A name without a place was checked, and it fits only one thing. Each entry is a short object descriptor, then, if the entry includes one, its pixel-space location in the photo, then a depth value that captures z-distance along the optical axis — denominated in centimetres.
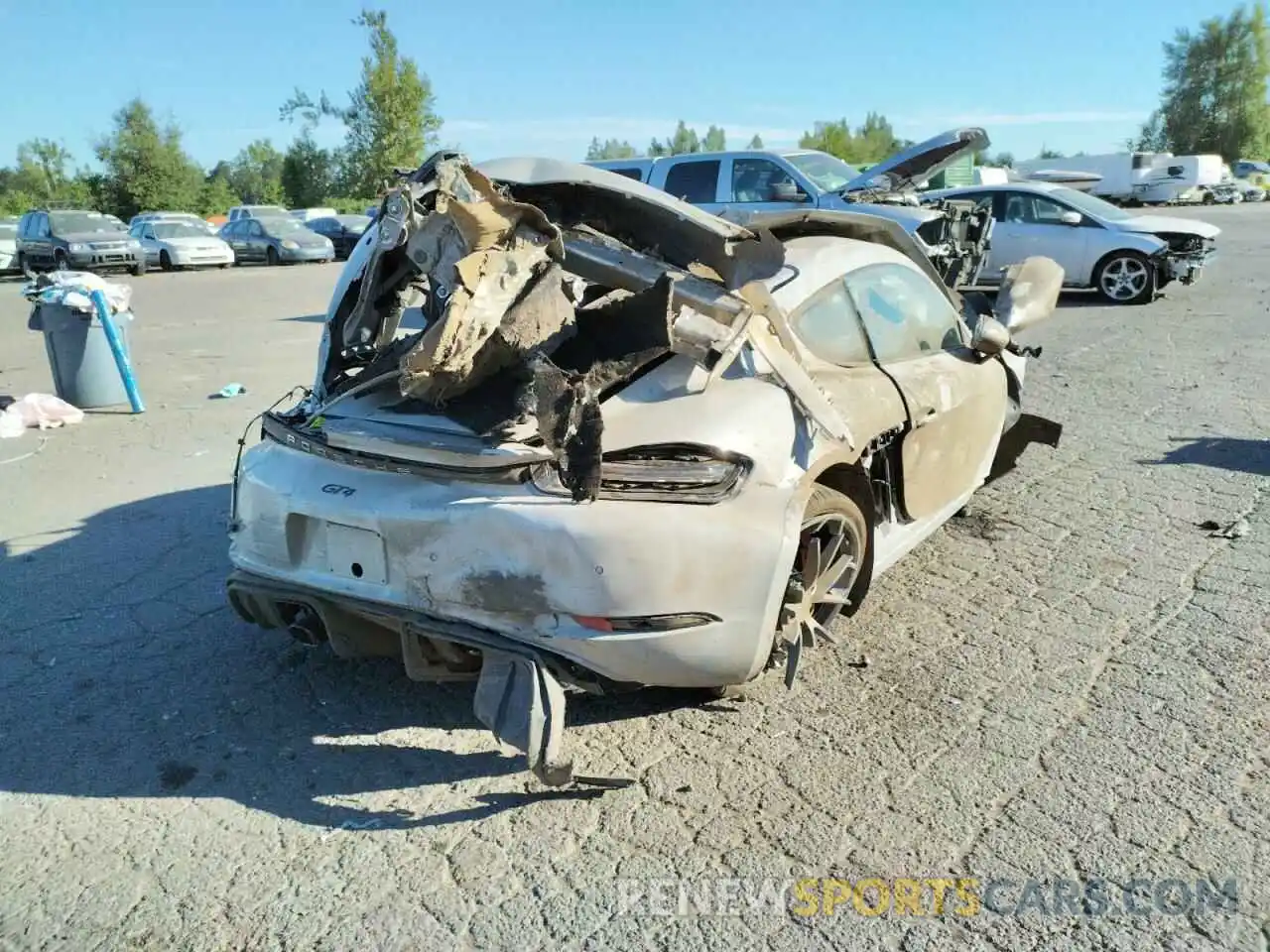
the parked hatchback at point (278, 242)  2750
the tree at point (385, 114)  4003
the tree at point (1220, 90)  7312
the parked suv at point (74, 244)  2423
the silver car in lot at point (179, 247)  2669
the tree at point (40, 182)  5153
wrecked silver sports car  279
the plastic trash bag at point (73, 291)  819
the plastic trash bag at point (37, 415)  779
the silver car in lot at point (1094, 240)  1302
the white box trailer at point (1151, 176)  4075
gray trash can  828
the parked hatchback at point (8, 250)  2627
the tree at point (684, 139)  8063
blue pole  832
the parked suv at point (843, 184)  1011
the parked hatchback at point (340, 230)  2981
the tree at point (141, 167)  4894
